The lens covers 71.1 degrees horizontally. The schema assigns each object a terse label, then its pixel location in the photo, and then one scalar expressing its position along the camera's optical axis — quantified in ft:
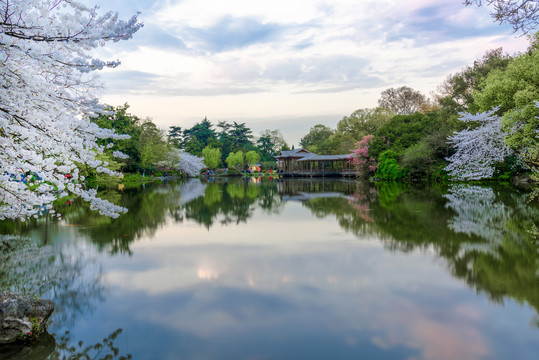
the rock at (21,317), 14.40
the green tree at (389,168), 114.62
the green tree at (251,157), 206.80
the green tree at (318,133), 247.29
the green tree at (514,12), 17.99
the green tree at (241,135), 243.60
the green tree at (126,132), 130.00
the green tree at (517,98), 60.90
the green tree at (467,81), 115.56
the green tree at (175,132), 254.06
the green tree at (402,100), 193.06
